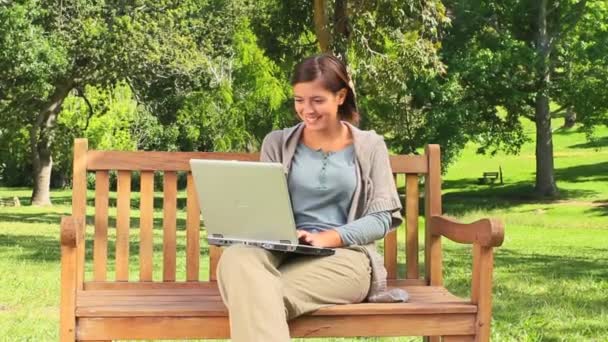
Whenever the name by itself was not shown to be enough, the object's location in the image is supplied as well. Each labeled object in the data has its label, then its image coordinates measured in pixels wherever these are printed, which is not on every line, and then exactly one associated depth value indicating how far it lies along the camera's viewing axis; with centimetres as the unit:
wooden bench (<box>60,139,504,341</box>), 362
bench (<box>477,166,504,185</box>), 4275
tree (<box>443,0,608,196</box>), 3209
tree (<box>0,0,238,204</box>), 2212
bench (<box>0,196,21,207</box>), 3104
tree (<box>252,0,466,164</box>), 1562
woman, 357
